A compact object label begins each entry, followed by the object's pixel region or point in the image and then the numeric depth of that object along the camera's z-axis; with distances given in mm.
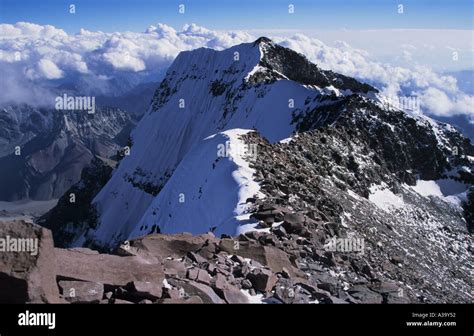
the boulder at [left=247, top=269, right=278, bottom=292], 18609
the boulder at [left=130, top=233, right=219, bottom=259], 21312
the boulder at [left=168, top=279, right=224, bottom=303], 16403
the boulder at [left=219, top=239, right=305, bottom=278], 21469
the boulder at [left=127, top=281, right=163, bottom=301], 15492
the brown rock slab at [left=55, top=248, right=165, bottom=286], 15898
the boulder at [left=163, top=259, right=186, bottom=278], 18061
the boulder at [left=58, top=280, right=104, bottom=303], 14828
